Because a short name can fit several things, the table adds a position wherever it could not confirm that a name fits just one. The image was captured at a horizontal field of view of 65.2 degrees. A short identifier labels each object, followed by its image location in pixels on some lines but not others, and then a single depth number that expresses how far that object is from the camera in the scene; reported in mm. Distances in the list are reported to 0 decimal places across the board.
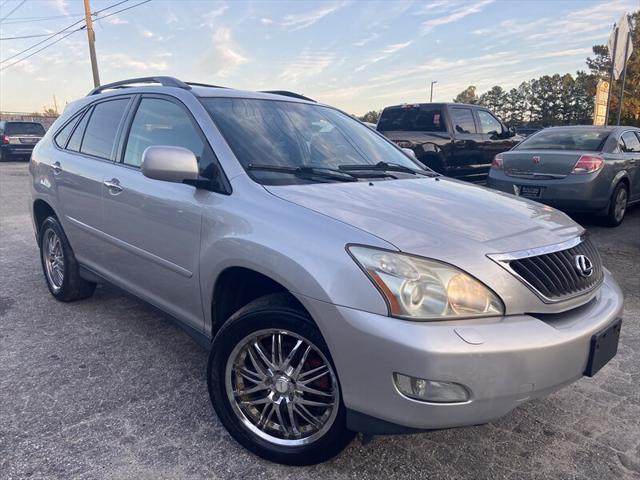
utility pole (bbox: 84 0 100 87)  22438
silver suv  1845
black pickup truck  9611
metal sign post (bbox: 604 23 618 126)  10611
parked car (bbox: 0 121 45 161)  20016
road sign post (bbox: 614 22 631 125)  10984
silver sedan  6812
